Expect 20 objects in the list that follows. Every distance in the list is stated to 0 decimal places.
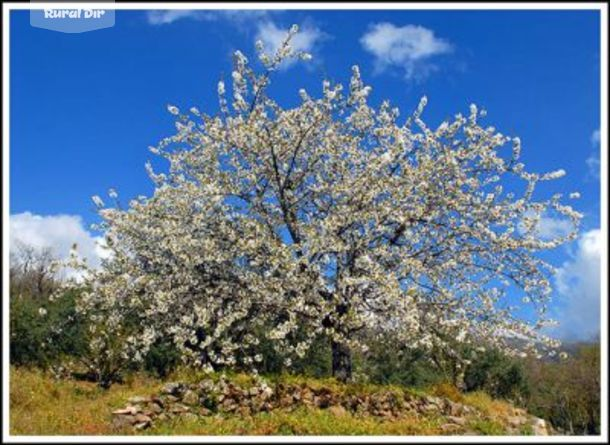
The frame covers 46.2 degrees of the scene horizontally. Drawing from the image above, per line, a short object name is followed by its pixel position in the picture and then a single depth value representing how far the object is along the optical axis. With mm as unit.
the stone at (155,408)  16103
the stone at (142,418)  15523
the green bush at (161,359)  28297
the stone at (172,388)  16828
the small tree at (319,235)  17688
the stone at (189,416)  16025
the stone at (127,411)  15648
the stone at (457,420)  17219
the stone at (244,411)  16766
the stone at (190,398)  16766
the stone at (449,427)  16416
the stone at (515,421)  18262
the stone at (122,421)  15328
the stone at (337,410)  16844
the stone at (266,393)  17344
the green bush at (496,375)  35031
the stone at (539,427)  17784
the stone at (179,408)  16312
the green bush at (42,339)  30188
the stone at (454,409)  18391
